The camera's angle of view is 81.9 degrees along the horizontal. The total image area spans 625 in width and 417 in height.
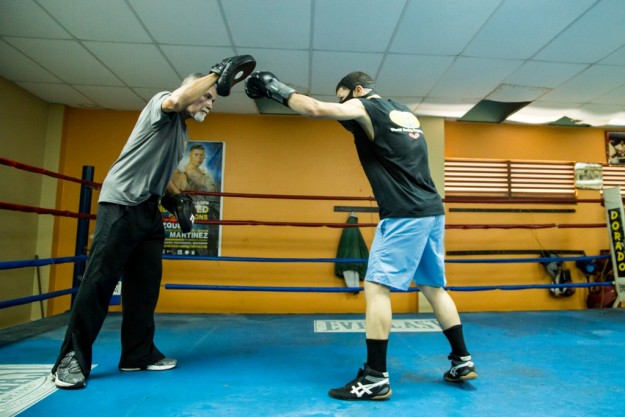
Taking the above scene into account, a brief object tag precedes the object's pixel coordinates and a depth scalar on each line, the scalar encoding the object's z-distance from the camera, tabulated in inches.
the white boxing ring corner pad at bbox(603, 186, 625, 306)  122.2
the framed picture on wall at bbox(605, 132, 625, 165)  168.7
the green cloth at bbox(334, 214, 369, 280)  142.8
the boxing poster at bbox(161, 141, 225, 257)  145.1
